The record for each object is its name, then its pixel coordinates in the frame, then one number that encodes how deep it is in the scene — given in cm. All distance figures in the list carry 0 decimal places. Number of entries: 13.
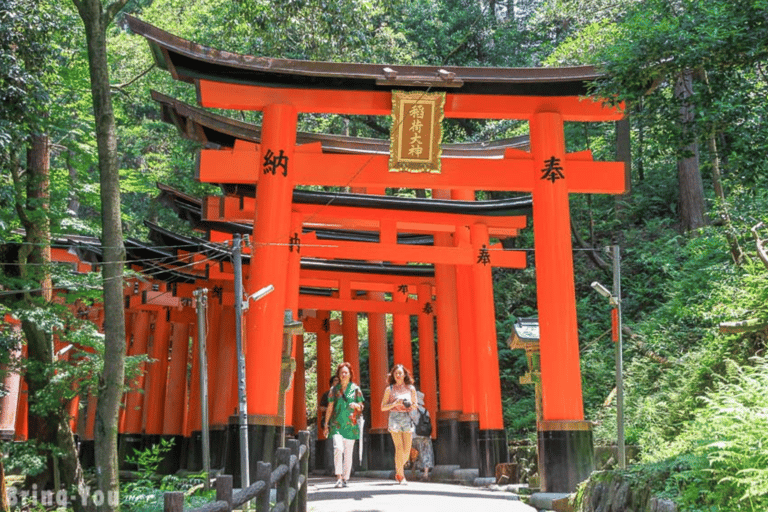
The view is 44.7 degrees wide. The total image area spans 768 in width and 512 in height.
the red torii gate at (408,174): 1220
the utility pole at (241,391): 1163
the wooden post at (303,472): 902
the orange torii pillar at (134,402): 2308
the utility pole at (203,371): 1455
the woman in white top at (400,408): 1295
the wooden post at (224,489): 501
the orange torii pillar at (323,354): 2411
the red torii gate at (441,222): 1559
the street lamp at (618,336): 1003
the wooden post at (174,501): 420
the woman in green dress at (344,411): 1277
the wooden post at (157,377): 2316
